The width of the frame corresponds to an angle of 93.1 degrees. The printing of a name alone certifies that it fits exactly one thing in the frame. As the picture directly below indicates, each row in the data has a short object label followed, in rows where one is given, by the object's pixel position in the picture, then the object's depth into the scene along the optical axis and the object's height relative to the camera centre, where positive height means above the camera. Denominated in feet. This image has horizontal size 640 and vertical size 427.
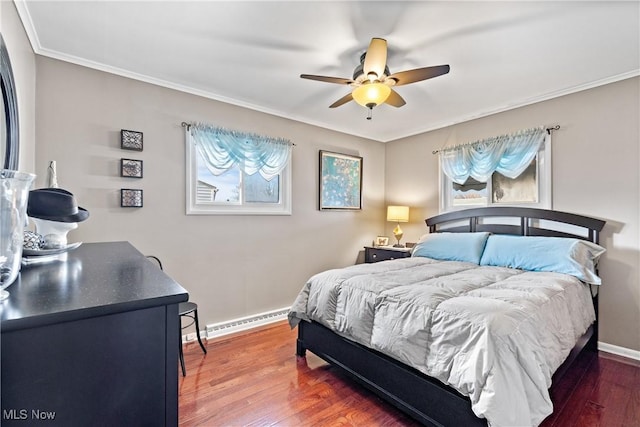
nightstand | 12.78 -1.84
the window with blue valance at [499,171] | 10.43 +1.53
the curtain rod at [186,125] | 9.64 +2.72
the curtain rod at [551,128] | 10.08 +2.80
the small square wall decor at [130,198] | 8.55 +0.35
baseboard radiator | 9.94 -4.01
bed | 4.75 -2.15
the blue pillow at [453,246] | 10.23 -1.24
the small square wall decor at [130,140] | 8.57 +2.02
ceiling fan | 6.54 +3.13
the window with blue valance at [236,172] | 9.95 +1.39
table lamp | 13.96 -0.17
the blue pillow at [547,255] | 8.23 -1.26
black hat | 3.91 +0.05
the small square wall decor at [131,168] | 8.57 +1.21
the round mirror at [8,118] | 4.89 +1.61
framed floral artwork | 13.35 +1.36
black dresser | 1.95 -1.03
